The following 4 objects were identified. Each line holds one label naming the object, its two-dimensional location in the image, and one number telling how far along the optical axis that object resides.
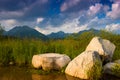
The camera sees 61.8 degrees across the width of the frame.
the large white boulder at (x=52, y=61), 5.64
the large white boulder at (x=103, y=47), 5.55
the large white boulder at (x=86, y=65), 4.89
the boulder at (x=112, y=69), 5.16
